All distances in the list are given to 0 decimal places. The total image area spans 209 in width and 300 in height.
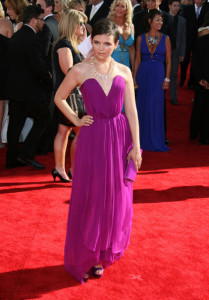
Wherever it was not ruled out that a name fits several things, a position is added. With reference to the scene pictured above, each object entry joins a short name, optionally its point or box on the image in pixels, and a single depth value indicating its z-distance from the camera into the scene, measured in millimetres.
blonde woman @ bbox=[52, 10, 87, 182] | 4684
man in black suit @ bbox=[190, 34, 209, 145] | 6926
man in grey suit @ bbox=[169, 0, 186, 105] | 8727
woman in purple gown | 2980
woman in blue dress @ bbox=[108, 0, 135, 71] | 6180
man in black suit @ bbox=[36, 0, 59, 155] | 5816
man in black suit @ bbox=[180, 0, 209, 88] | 10328
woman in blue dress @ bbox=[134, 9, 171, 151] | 6398
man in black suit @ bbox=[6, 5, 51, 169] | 5230
